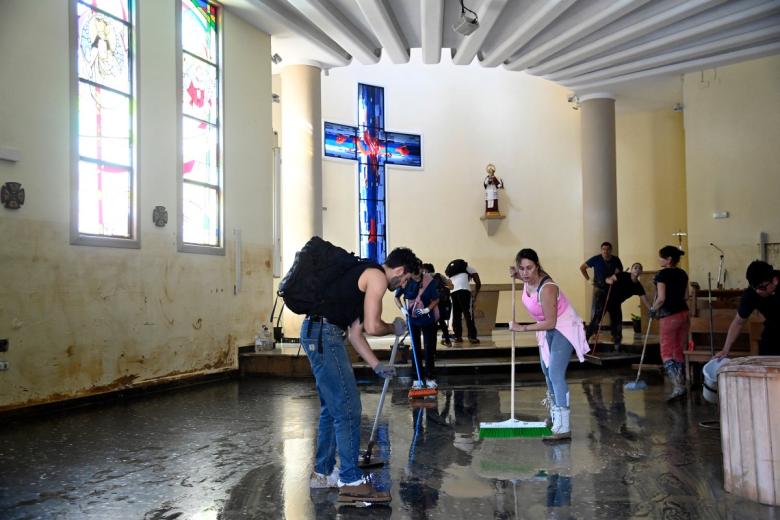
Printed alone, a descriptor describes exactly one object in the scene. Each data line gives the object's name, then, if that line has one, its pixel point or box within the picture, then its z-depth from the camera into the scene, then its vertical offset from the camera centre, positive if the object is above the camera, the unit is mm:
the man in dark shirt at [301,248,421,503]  3772 -384
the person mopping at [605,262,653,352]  10562 -163
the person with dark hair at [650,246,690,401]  7040 -325
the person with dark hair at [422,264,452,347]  9067 -237
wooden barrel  3592 -790
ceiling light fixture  9570 +3586
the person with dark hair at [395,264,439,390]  7891 -290
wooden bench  6992 -652
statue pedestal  16453 +1426
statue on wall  16156 +2165
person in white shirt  11023 -216
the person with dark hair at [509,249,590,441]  5105 -333
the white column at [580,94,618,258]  14789 +2243
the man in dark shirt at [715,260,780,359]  5098 -193
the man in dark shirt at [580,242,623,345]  10961 +109
